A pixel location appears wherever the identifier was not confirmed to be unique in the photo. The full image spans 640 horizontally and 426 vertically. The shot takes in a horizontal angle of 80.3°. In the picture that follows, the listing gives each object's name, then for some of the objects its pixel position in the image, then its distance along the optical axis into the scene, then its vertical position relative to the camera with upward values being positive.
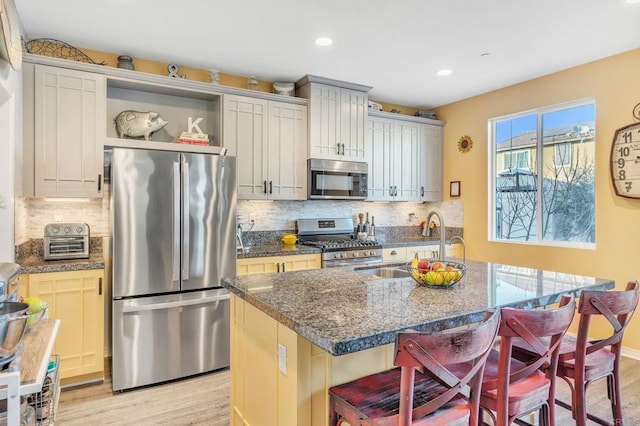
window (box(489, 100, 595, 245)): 3.80 +0.40
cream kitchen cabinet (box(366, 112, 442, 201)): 4.74 +0.70
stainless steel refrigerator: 2.87 -0.40
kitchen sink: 2.73 -0.45
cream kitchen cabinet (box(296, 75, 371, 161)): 4.09 +1.06
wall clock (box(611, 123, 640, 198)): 3.28 +0.45
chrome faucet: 2.21 -0.14
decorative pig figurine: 3.31 +0.77
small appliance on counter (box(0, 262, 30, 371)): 1.14 -0.38
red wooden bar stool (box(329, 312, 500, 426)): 1.12 -0.66
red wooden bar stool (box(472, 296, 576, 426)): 1.38 -0.65
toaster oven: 2.93 -0.24
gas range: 3.91 -0.35
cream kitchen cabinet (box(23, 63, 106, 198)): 2.89 +0.63
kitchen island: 1.38 -0.41
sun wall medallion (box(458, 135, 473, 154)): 4.86 +0.88
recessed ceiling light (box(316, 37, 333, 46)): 3.13 +1.42
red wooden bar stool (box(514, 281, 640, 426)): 1.68 -0.69
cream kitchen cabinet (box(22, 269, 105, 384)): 2.74 -0.78
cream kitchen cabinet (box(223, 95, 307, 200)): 3.74 +0.68
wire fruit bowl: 1.93 -0.32
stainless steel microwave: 4.14 +0.36
